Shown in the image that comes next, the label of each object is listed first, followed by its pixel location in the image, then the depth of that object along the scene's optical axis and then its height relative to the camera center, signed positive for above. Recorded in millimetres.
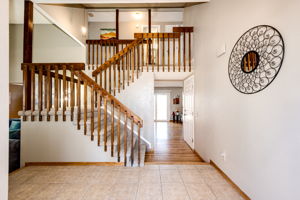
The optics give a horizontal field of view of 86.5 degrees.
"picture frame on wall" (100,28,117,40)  7059 +3052
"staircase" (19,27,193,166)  2887 -155
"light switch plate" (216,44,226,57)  2586 +864
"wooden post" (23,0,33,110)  3146 +1347
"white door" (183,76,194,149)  4545 -285
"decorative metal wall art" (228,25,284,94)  1578 +491
